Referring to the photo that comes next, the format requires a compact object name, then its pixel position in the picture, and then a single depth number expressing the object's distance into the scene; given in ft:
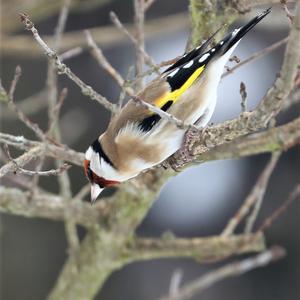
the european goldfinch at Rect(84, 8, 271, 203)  14.65
